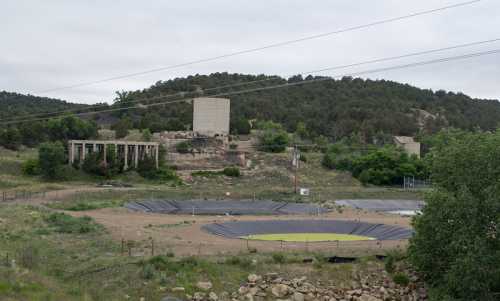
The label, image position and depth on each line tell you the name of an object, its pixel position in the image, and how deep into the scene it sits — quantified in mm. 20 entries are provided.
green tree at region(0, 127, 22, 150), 71688
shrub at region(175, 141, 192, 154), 76688
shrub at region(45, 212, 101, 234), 33188
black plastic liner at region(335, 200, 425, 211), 51469
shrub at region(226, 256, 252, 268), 25531
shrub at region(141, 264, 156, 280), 23422
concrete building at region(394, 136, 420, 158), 93062
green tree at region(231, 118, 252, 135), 94375
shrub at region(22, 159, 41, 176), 59875
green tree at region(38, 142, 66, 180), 57688
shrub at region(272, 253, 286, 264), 26188
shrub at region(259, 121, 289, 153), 81062
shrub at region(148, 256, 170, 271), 24344
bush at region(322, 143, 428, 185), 68438
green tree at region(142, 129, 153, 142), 77938
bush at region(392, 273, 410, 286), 26391
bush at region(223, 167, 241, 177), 67875
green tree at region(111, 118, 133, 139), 82750
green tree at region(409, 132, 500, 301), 22859
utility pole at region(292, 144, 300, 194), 60044
